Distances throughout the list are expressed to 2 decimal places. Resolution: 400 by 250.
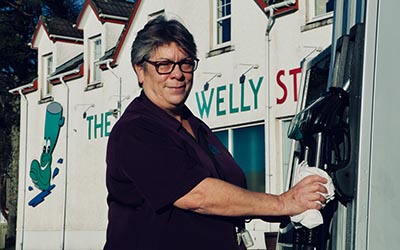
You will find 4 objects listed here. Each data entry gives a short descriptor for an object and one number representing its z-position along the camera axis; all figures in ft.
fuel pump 7.96
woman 9.28
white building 47.85
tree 109.19
